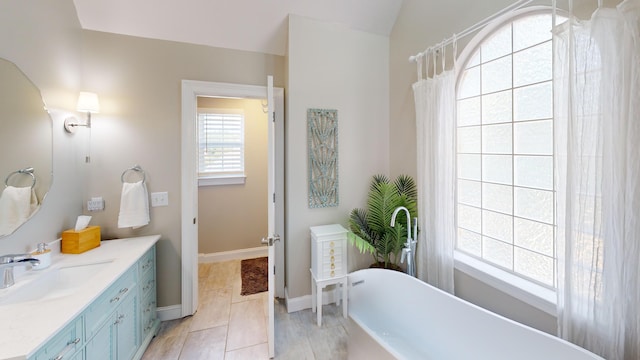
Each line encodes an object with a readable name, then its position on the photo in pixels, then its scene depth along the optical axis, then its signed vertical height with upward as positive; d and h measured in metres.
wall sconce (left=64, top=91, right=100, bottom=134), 1.87 +0.58
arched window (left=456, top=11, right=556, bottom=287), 1.45 +0.20
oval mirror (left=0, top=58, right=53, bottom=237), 1.39 +0.20
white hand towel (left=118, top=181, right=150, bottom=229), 2.02 -0.23
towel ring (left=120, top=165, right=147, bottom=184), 2.13 +0.08
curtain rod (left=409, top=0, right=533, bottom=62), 1.38 +1.02
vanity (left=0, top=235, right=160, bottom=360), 0.97 -0.61
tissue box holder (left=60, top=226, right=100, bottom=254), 1.73 -0.44
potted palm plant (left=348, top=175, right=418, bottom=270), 2.16 -0.40
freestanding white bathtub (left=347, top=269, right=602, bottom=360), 1.17 -0.90
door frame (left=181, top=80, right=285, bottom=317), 2.25 -0.01
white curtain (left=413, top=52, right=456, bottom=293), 1.81 +0.03
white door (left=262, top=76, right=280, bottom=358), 1.72 -0.22
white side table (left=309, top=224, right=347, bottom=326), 2.21 -0.74
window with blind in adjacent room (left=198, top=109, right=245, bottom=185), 3.47 +0.48
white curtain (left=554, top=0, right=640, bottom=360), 0.99 -0.01
